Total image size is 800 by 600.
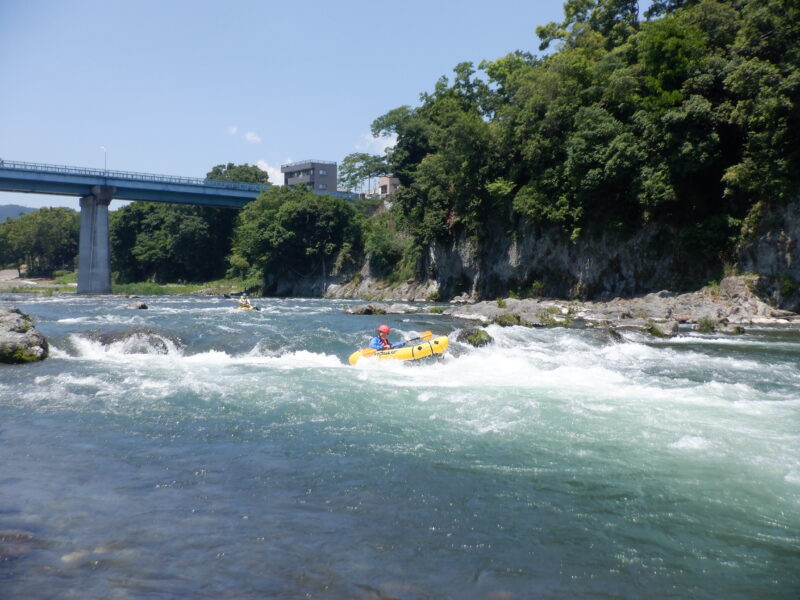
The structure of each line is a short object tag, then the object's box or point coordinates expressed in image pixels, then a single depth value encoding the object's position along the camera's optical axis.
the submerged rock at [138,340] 15.99
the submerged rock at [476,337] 16.27
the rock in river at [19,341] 13.62
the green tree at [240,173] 76.38
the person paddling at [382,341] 14.81
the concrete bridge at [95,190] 47.47
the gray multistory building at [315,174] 88.00
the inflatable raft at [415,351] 14.18
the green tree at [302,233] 52.81
